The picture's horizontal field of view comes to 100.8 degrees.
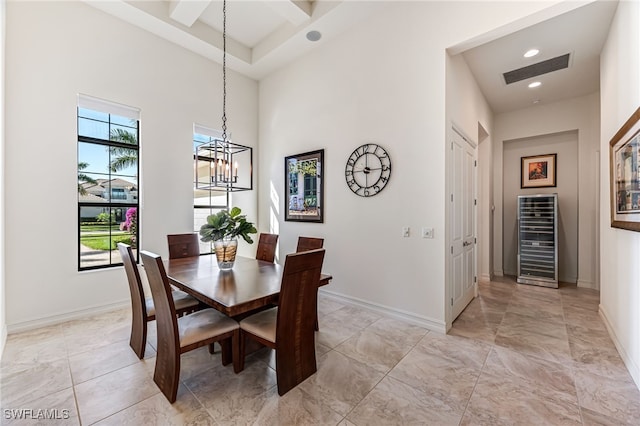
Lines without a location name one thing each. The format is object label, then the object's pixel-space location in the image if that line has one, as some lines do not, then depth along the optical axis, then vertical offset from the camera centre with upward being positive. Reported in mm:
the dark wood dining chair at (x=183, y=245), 3355 -435
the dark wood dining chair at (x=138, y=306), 2250 -875
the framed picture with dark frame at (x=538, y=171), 5082 +810
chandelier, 2826 +494
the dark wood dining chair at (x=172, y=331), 1773 -879
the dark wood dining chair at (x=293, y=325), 1835 -870
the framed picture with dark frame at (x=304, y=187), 4098 +413
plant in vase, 2650 -208
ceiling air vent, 3537 +2027
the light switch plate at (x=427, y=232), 3006 -234
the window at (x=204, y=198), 4422 +242
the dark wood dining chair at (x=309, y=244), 2896 -359
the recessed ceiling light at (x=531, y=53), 3340 +2043
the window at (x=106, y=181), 3383 +424
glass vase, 2719 -401
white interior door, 3182 -151
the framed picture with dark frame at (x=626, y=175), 2066 +331
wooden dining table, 1803 -591
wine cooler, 4688 -503
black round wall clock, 3389 +567
